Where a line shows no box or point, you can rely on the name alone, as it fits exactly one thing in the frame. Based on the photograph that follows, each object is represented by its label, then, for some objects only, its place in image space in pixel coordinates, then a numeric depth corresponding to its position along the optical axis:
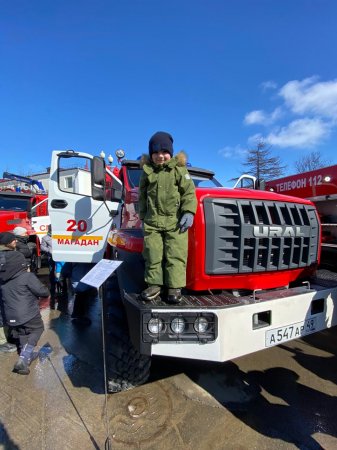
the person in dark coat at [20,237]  4.69
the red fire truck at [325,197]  4.67
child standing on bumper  2.40
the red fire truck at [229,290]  2.27
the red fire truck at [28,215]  8.76
